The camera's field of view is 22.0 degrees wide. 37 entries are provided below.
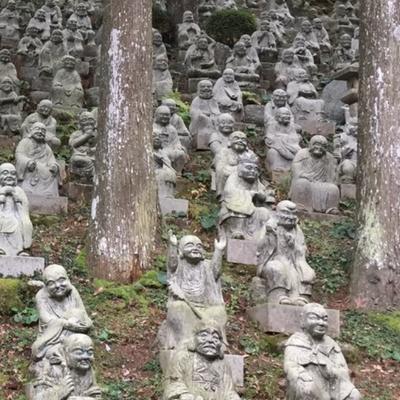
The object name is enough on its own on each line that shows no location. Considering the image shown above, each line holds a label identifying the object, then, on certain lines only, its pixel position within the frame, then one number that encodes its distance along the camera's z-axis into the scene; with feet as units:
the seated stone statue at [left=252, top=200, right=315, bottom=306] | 35.19
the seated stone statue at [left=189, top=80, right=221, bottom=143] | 55.47
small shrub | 80.79
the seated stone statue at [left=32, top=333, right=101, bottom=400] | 26.55
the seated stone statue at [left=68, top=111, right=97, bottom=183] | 48.57
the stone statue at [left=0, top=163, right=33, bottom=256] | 37.01
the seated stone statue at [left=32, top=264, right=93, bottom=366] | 29.60
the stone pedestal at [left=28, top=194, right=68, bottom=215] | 44.73
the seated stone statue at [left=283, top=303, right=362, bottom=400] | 28.43
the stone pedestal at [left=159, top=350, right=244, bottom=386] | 30.71
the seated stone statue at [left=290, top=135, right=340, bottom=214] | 47.80
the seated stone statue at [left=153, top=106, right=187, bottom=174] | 49.14
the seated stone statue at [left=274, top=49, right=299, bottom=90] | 67.26
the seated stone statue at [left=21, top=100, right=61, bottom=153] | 51.80
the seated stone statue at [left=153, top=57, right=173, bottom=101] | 63.57
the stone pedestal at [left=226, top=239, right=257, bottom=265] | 40.57
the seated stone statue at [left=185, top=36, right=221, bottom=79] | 69.31
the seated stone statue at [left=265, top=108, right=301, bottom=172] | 53.31
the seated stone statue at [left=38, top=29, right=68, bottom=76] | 67.51
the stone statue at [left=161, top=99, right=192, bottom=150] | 52.47
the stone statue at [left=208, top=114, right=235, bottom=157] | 50.67
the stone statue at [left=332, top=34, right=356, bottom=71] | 75.00
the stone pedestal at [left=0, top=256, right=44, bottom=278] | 36.27
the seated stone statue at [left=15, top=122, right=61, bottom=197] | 45.37
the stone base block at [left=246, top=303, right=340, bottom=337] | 34.55
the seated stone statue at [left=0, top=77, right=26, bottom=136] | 55.88
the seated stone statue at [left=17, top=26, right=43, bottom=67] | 71.31
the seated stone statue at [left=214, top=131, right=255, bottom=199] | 44.89
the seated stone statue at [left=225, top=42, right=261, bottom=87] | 68.80
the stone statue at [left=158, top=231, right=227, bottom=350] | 31.48
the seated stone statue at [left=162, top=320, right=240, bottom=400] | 27.96
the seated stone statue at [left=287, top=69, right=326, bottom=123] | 61.57
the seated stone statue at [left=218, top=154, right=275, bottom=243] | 41.55
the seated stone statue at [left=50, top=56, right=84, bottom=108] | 61.16
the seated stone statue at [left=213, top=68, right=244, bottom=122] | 59.62
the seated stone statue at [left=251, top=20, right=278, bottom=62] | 76.02
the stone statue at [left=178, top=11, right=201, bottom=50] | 78.71
